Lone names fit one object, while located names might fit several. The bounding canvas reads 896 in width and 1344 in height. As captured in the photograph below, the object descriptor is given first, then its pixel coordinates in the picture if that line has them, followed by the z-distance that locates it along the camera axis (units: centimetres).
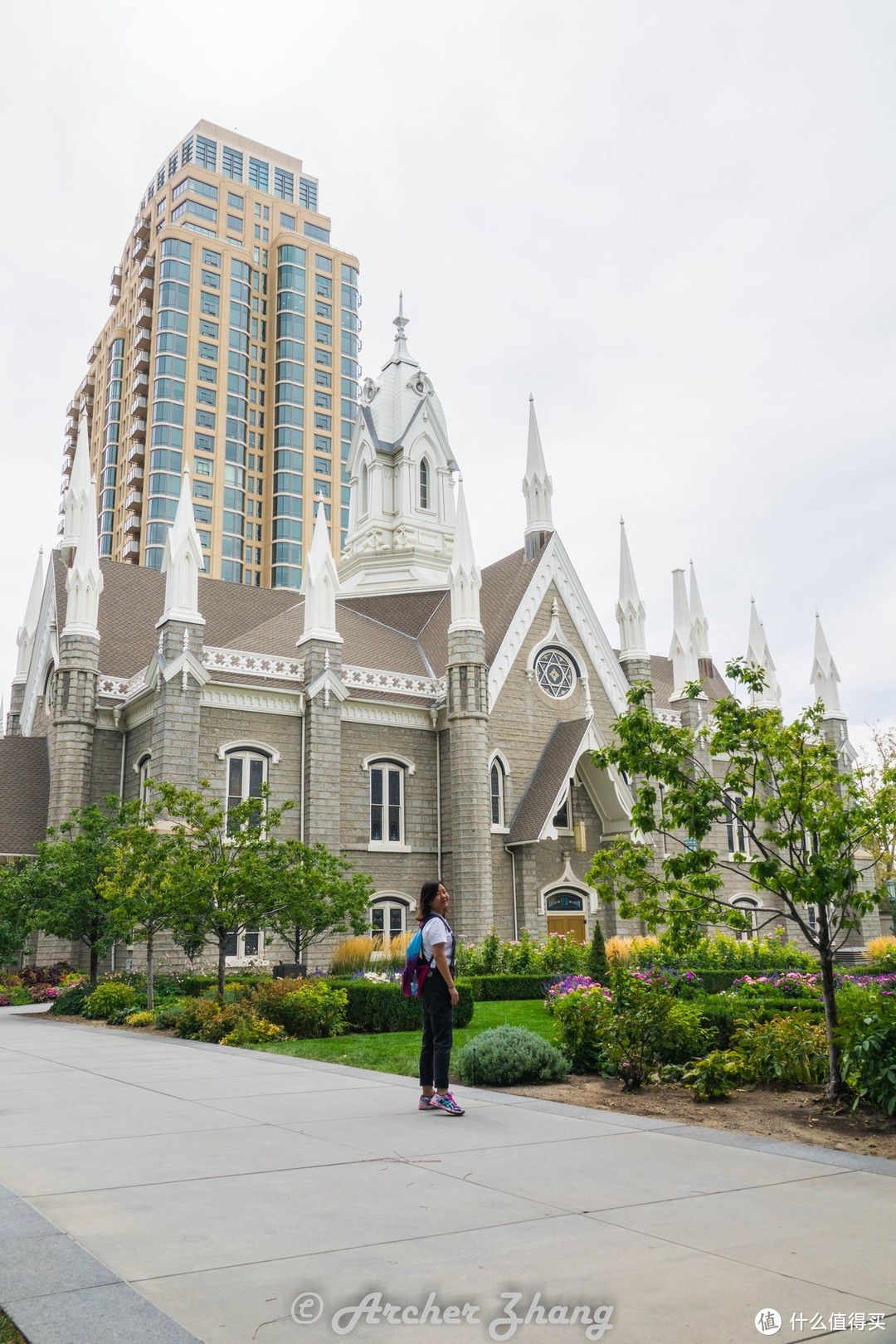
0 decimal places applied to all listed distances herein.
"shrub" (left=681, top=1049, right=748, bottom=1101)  970
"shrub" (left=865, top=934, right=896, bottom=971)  2453
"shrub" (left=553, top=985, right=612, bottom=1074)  1146
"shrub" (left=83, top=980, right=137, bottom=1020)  1995
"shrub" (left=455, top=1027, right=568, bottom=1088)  1071
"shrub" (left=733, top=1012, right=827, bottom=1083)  1041
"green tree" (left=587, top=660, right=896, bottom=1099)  943
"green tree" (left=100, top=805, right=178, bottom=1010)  1888
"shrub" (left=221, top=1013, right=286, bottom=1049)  1510
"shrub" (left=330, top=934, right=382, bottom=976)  2450
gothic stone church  2869
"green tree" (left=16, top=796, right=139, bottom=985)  2189
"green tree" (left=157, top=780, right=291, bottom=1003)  1833
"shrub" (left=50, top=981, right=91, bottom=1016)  2155
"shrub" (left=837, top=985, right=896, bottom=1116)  855
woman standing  883
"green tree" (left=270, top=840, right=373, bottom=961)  1958
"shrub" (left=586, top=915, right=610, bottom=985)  1950
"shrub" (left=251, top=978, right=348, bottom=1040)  1605
